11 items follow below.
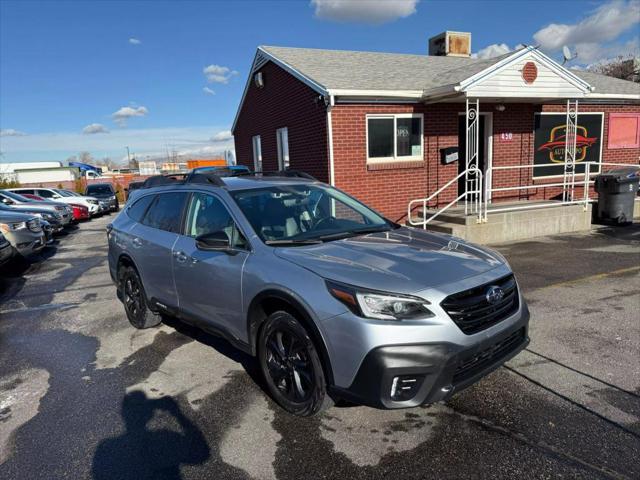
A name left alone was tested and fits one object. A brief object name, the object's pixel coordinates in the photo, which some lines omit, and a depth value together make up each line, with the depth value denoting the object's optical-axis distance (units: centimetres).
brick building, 979
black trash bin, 1028
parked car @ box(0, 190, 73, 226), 1499
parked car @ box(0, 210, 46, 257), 923
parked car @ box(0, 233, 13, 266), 800
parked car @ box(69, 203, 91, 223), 1889
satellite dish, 1279
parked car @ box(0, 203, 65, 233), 1386
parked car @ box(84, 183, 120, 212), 2310
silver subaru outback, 265
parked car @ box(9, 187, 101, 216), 2006
